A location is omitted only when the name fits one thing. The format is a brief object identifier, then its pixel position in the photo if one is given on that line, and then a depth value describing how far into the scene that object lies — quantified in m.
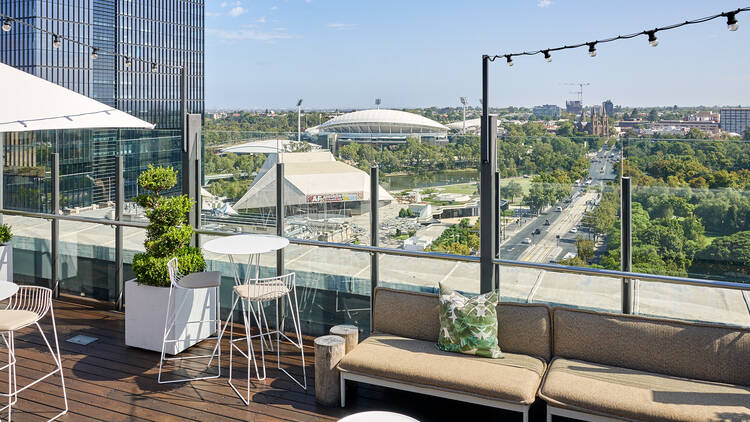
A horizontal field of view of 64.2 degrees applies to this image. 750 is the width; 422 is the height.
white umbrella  4.25
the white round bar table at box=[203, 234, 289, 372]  4.48
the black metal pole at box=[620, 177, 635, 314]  4.28
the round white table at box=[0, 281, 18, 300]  4.00
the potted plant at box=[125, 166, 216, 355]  5.15
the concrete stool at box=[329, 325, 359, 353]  4.30
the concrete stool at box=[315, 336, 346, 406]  4.04
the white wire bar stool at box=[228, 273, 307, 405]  4.41
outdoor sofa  3.30
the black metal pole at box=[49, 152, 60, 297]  6.78
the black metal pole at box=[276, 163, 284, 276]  5.62
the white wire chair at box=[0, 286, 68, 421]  3.76
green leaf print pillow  4.04
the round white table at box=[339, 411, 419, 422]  2.79
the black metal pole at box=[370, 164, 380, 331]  5.18
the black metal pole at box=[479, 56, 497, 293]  4.59
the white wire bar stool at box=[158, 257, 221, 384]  4.68
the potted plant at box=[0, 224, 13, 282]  6.82
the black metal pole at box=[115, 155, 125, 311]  6.38
